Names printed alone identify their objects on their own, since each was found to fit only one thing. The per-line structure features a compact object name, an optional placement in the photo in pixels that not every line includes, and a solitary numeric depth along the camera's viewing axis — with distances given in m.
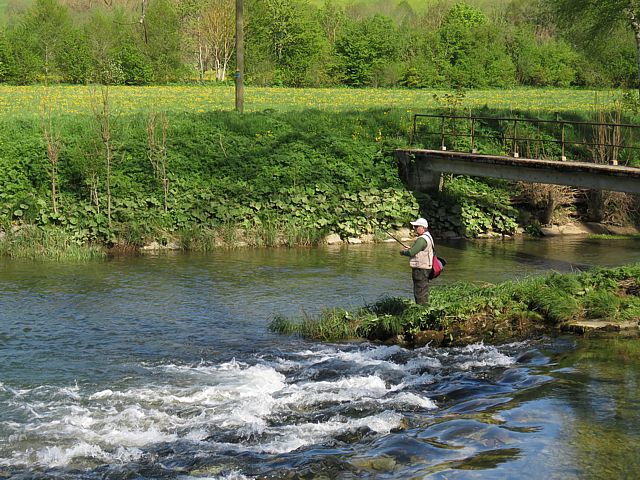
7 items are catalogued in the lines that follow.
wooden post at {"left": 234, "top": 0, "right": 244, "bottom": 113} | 31.94
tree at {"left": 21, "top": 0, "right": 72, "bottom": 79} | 76.19
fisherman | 15.69
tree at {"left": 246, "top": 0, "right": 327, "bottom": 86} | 88.06
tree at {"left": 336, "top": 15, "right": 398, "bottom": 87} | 79.19
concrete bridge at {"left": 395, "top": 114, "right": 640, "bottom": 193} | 23.33
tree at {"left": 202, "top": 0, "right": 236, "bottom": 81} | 88.19
